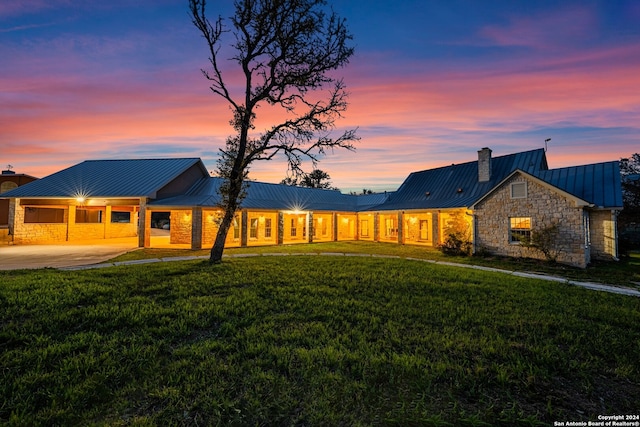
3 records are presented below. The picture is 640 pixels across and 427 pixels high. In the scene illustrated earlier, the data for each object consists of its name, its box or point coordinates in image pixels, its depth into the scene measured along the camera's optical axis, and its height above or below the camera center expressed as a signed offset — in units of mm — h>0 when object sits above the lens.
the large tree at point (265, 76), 11617 +6669
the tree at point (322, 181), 54125 +7870
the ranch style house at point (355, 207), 13812 +780
